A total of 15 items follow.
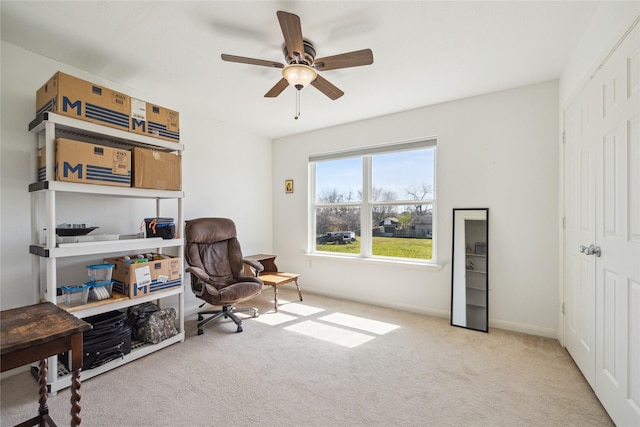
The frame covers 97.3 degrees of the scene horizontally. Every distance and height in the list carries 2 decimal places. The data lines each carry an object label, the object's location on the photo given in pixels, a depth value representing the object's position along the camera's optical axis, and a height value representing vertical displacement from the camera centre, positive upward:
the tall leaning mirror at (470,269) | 3.07 -0.64
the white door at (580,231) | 1.97 -0.14
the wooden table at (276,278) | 3.59 -0.88
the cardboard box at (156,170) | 2.36 +0.38
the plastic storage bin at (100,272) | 2.30 -0.50
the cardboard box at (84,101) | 1.98 +0.84
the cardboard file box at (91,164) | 1.97 +0.37
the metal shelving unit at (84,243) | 1.94 -0.13
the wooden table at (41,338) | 1.14 -0.53
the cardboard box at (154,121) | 2.38 +0.82
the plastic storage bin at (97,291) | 2.21 -0.62
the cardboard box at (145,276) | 2.35 -0.56
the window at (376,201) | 3.58 +0.16
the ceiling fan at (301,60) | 1.68 +1.04
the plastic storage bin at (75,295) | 2.08 -0.63
